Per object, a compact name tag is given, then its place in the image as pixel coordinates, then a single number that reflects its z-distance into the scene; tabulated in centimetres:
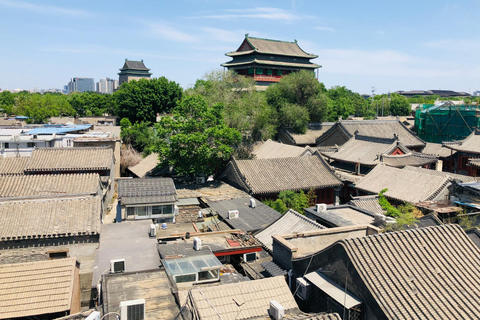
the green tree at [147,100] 5531
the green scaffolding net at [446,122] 4231
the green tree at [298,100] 4444
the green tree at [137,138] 4344
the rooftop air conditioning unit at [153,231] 1591
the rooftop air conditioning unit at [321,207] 1758
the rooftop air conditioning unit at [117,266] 1150
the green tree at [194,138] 2728
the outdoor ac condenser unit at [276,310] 830
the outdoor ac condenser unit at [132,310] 821
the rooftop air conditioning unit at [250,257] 1448
